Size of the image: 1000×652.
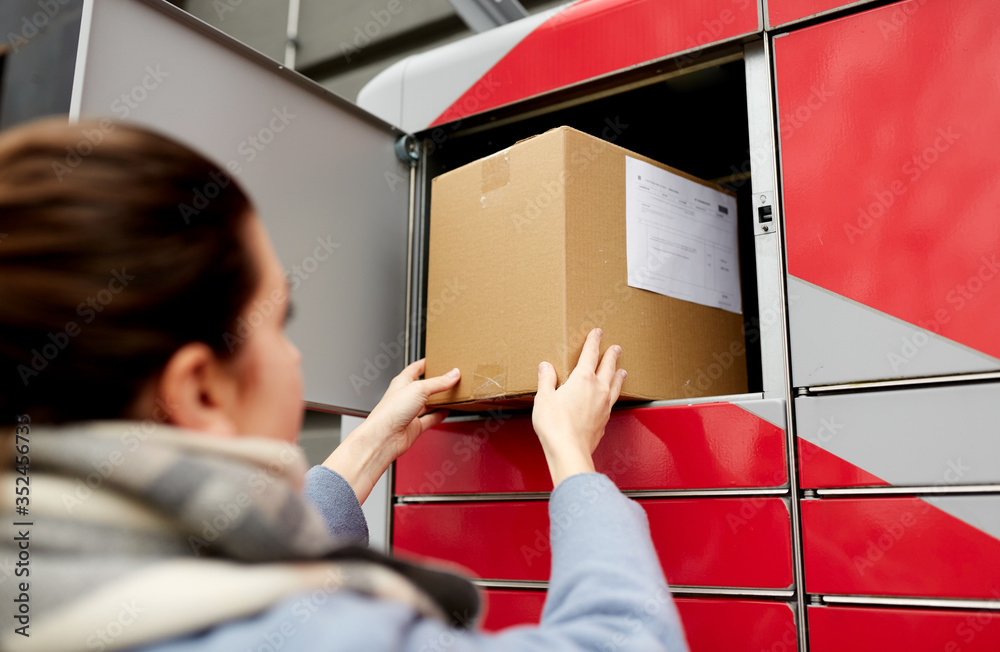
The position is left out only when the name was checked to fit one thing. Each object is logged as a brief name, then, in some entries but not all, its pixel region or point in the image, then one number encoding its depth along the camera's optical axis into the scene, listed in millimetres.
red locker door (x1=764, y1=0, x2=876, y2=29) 1371
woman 567
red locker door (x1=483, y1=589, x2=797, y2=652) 1262
